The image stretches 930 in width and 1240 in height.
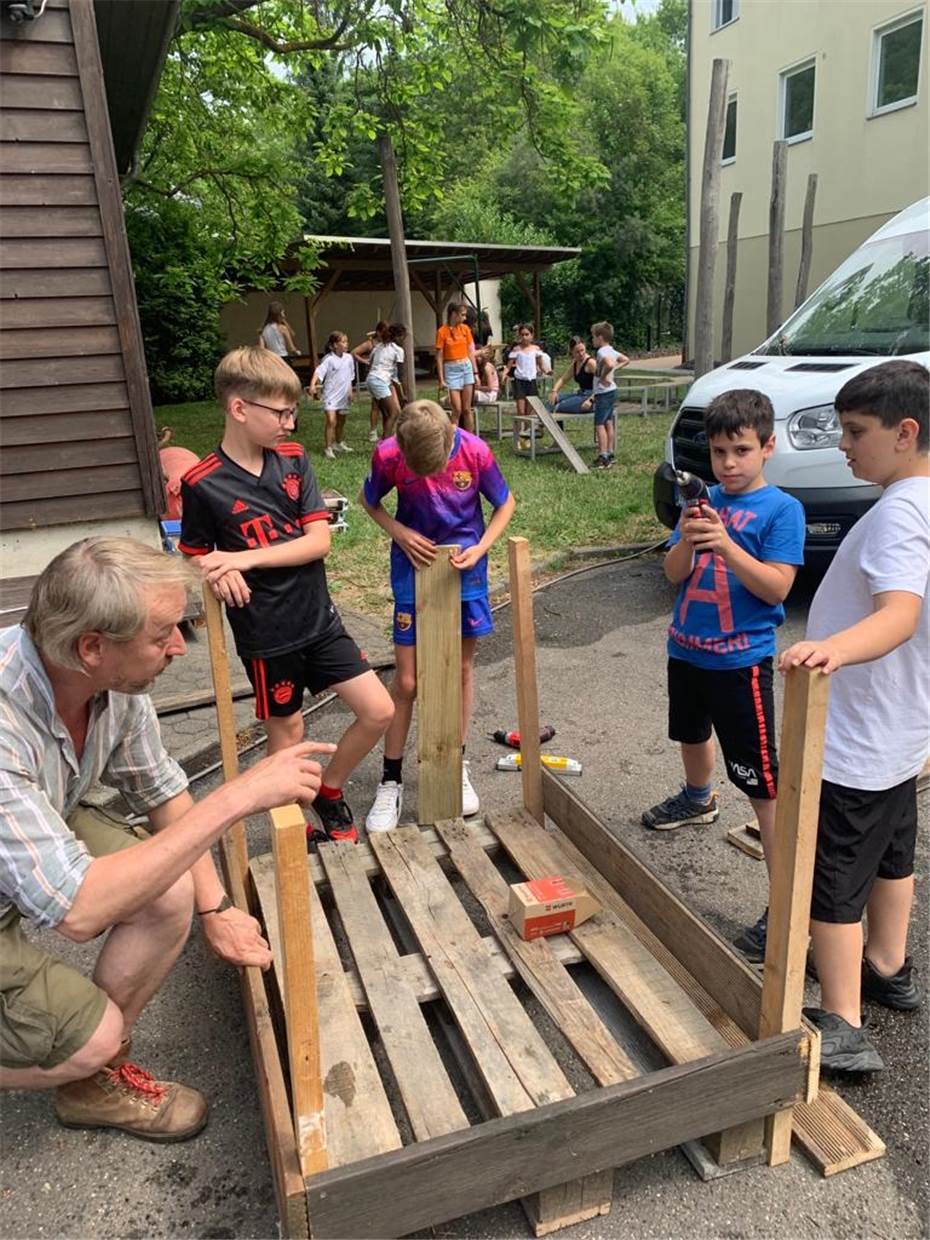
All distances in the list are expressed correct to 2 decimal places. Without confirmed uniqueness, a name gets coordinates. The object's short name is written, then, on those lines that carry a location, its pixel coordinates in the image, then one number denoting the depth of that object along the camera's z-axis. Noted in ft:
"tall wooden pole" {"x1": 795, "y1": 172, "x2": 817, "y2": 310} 39.11
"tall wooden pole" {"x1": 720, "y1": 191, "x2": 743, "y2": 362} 38.27
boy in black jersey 9.23
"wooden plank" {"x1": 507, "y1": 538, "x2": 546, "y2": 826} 9.65
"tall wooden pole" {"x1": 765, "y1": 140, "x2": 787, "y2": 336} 34.71
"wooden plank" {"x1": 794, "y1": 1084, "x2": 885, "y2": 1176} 6.53
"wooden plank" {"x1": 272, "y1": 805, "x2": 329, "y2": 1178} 5.12
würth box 8.21
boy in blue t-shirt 8.77
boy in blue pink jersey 10.94
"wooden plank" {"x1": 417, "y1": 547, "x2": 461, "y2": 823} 10.52
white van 16.90
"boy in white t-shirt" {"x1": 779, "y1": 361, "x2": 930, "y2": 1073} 6.58
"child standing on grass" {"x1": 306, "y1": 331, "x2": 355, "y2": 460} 39.06
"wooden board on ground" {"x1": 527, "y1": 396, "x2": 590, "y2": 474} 34.83
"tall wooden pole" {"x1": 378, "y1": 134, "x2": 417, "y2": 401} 34.19
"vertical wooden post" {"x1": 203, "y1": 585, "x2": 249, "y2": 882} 8.67
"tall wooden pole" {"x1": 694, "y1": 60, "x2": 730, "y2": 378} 29.80
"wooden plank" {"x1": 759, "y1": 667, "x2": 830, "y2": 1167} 5.77
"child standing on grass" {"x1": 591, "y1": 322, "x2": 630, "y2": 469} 35.32
